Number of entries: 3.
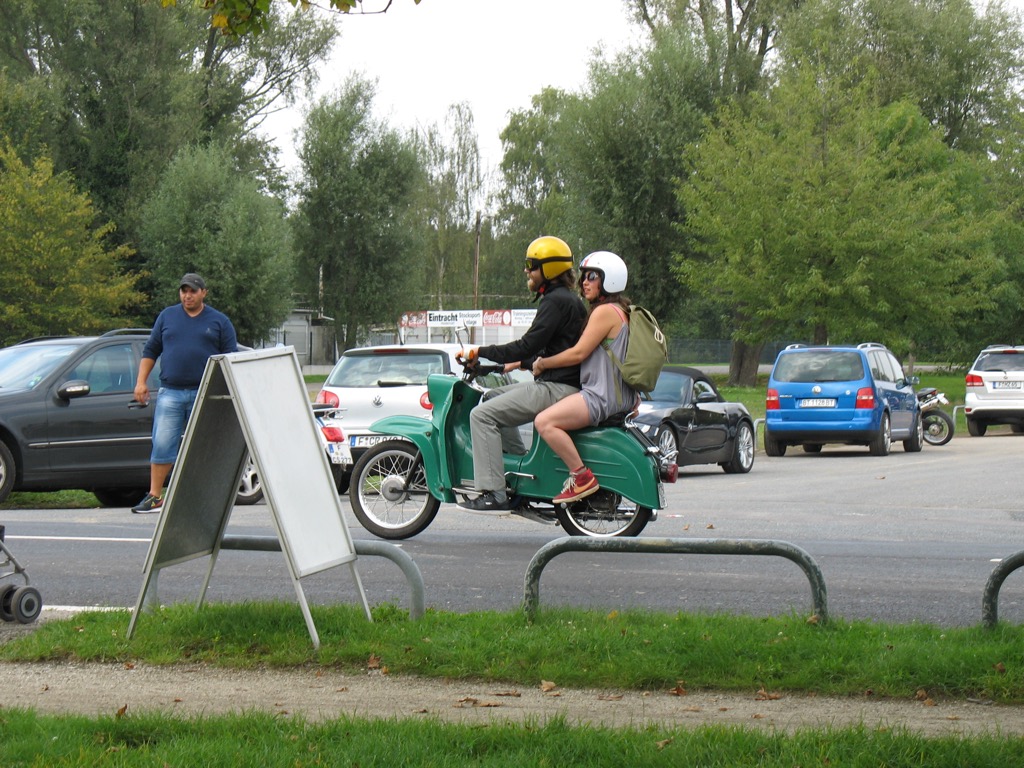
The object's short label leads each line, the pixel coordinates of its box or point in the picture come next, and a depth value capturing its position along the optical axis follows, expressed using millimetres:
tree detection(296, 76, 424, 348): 53188
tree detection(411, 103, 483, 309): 77688
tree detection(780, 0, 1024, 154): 45750
